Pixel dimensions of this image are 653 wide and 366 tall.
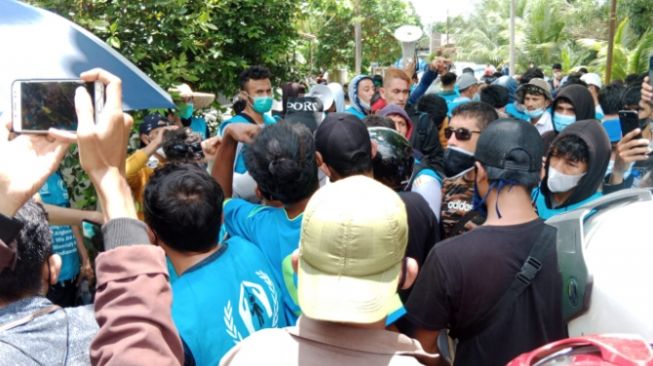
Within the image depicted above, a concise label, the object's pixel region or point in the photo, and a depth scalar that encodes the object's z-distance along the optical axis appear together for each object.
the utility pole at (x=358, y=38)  19.42
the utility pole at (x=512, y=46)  21.84
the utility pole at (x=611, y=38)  12.84
